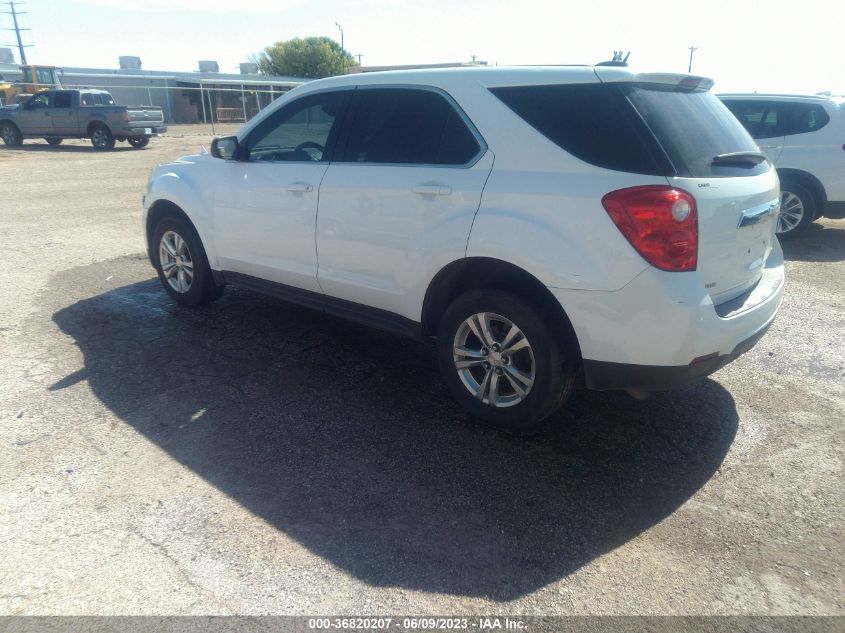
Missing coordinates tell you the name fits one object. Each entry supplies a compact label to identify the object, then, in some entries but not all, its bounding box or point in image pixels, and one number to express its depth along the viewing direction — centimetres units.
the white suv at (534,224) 303
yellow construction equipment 3250
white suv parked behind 803
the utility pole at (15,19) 6625
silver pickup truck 2169
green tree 6938
